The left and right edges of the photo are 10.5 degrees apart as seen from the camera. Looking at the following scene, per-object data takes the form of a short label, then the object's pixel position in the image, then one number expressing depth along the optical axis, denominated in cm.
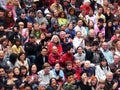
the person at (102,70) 2231
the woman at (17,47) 2193
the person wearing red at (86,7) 2634
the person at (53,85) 2074
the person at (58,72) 2166
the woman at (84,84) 2116
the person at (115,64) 2267
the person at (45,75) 2158
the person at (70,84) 2083
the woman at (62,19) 2509
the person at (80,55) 2287
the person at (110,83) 2122
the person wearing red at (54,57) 2233
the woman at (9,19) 2394
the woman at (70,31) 2420
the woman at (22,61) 2150
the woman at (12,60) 2134
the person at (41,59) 2231
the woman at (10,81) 2012
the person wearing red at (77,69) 2177
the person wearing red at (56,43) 2288
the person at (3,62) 2100
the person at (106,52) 2344
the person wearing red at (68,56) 2247
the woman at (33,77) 2072
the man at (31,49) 2249
